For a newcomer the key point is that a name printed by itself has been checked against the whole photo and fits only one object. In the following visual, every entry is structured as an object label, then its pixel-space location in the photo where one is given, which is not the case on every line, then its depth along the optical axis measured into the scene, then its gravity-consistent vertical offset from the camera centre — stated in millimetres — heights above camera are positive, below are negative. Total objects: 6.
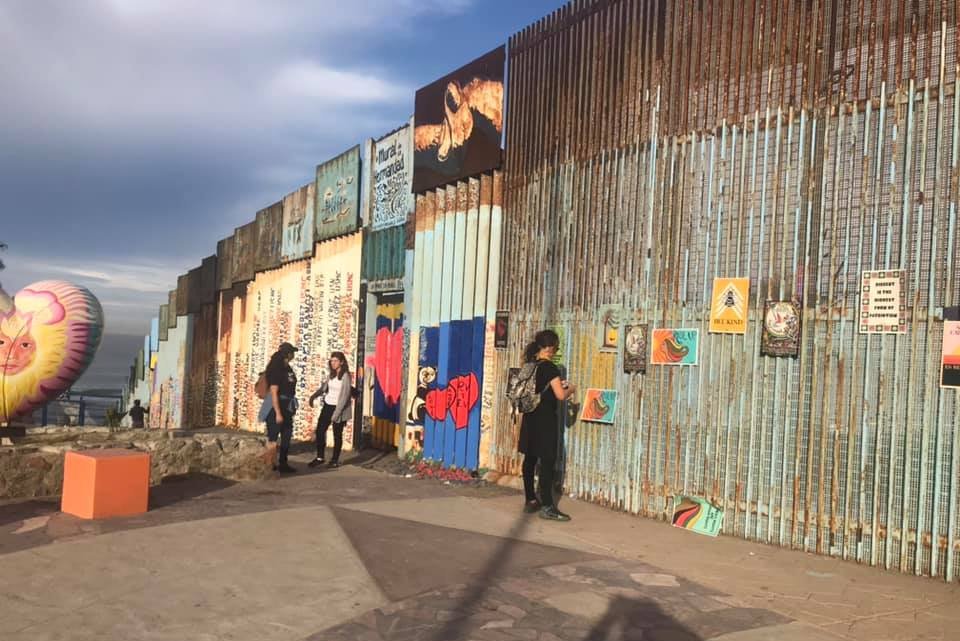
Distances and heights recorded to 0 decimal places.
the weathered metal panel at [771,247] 6273 +856
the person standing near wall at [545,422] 8023 -750
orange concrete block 7375 -1382
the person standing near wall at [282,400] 10875 -894
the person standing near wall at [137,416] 21891 -2354
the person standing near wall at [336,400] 11852 -930
